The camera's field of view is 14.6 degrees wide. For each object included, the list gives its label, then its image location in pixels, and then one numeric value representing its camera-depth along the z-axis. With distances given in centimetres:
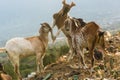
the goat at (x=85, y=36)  1055
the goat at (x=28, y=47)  1193
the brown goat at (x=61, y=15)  1222
